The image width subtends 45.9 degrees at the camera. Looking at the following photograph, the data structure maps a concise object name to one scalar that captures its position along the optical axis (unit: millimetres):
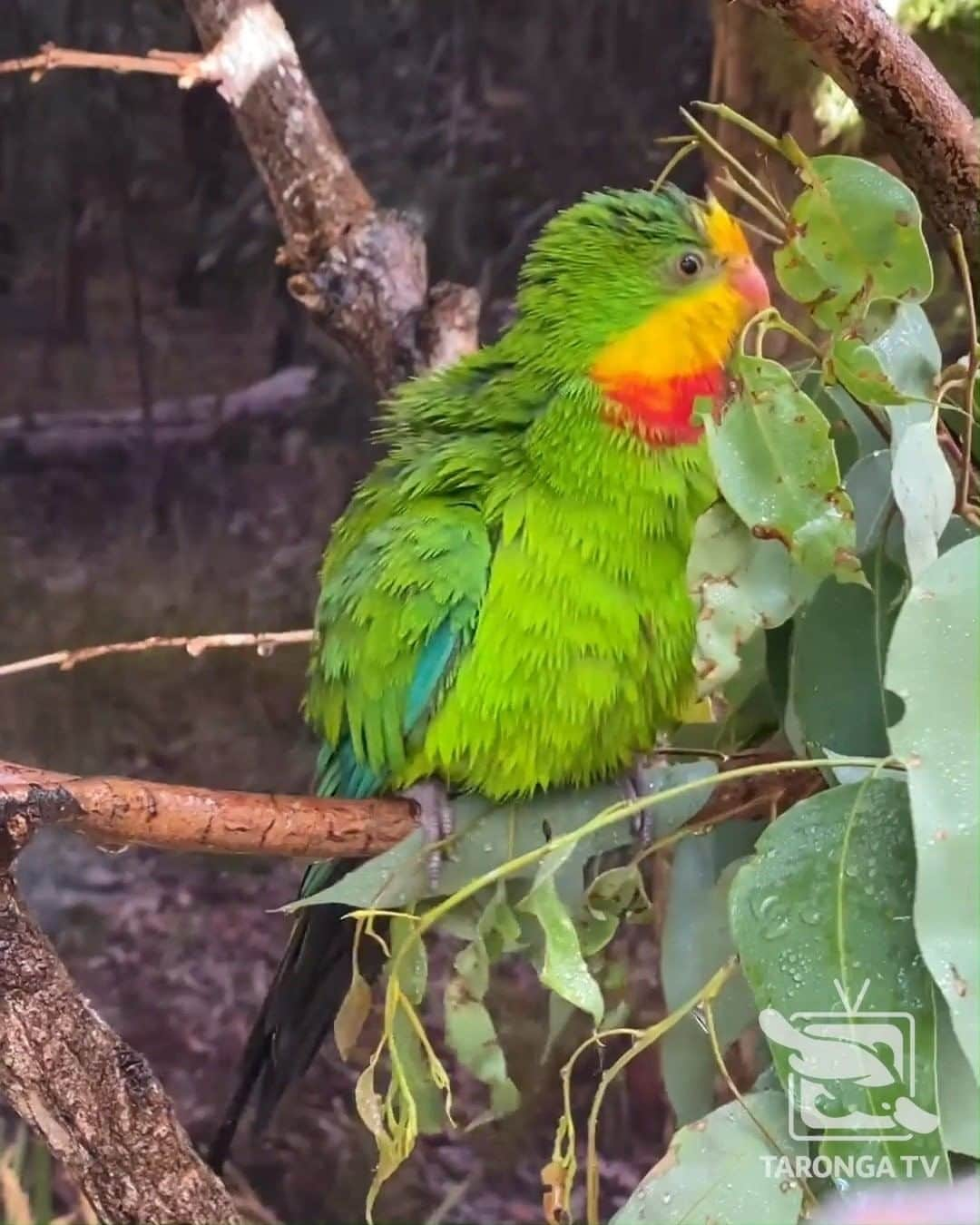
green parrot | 649
